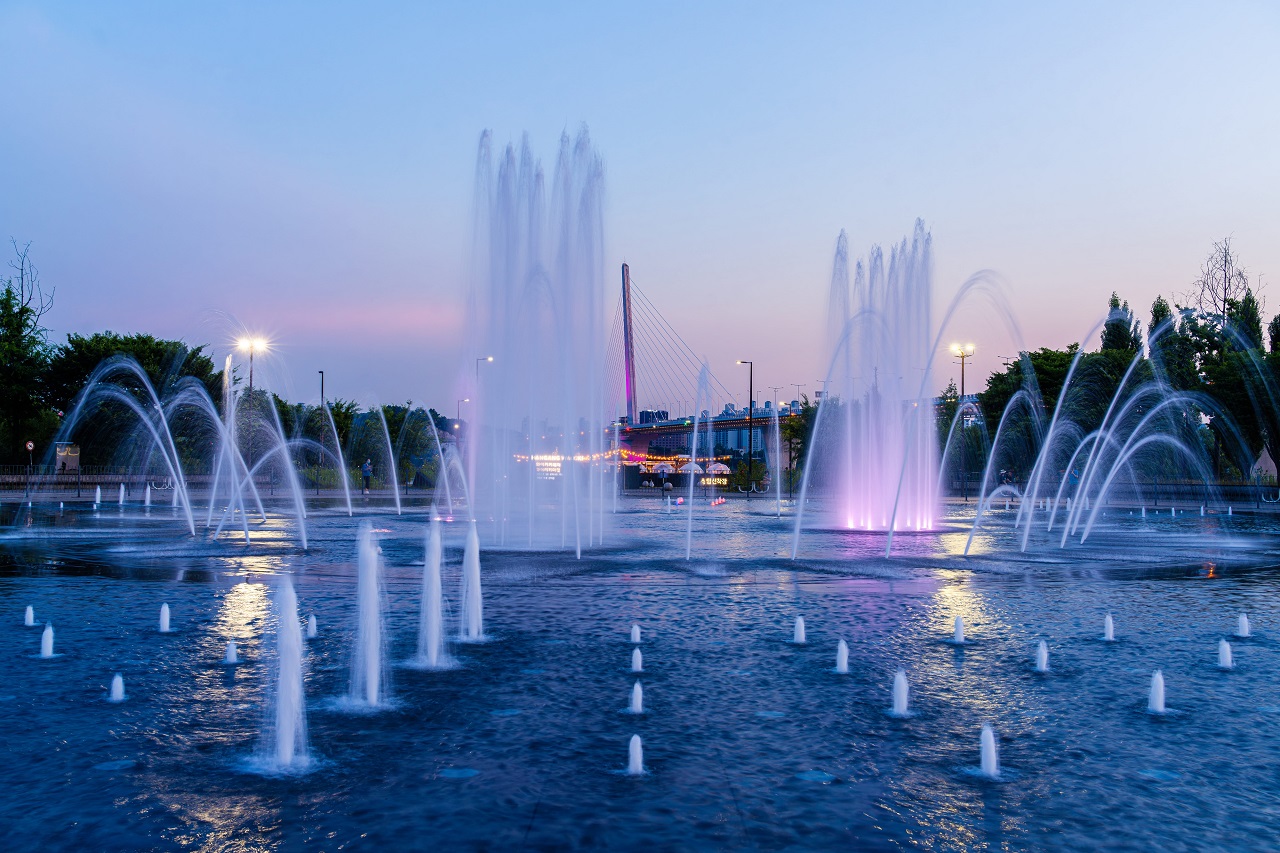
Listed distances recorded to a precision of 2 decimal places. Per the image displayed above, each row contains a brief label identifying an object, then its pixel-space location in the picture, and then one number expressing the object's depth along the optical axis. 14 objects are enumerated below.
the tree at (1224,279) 76.88
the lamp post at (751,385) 76.72
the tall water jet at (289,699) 7.52
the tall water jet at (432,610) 11.15
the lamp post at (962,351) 70.84
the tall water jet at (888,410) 33.50
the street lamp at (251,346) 58.09
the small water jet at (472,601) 12.62
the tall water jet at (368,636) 9.42
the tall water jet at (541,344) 28.05
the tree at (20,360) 64.38
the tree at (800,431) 84.12
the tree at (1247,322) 71.56
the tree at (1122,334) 82.88
